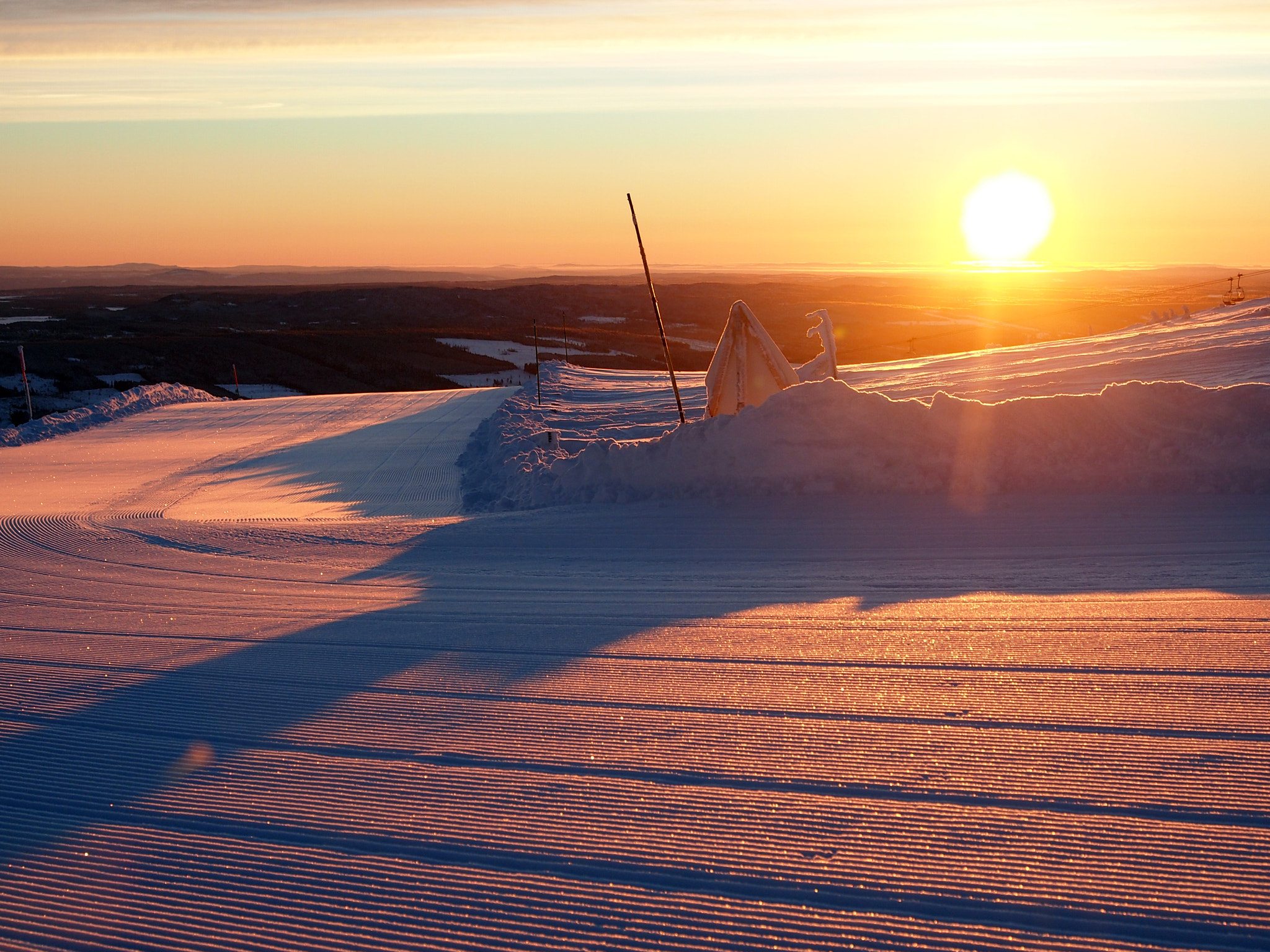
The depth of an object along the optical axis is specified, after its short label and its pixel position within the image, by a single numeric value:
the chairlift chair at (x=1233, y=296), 33.97
